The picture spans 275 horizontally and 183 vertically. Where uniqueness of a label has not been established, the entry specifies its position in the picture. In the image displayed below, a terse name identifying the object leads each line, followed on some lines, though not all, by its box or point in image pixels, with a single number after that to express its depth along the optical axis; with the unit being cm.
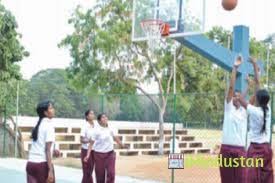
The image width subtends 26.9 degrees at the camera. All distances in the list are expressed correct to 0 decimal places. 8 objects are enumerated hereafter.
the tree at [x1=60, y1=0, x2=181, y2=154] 2425
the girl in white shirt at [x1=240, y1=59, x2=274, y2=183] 735
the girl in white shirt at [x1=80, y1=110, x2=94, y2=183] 1078
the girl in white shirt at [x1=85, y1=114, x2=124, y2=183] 1022
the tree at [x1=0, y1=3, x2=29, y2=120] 2080
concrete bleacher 2233
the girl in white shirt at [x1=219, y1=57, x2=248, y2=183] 768
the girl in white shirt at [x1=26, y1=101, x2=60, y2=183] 742
